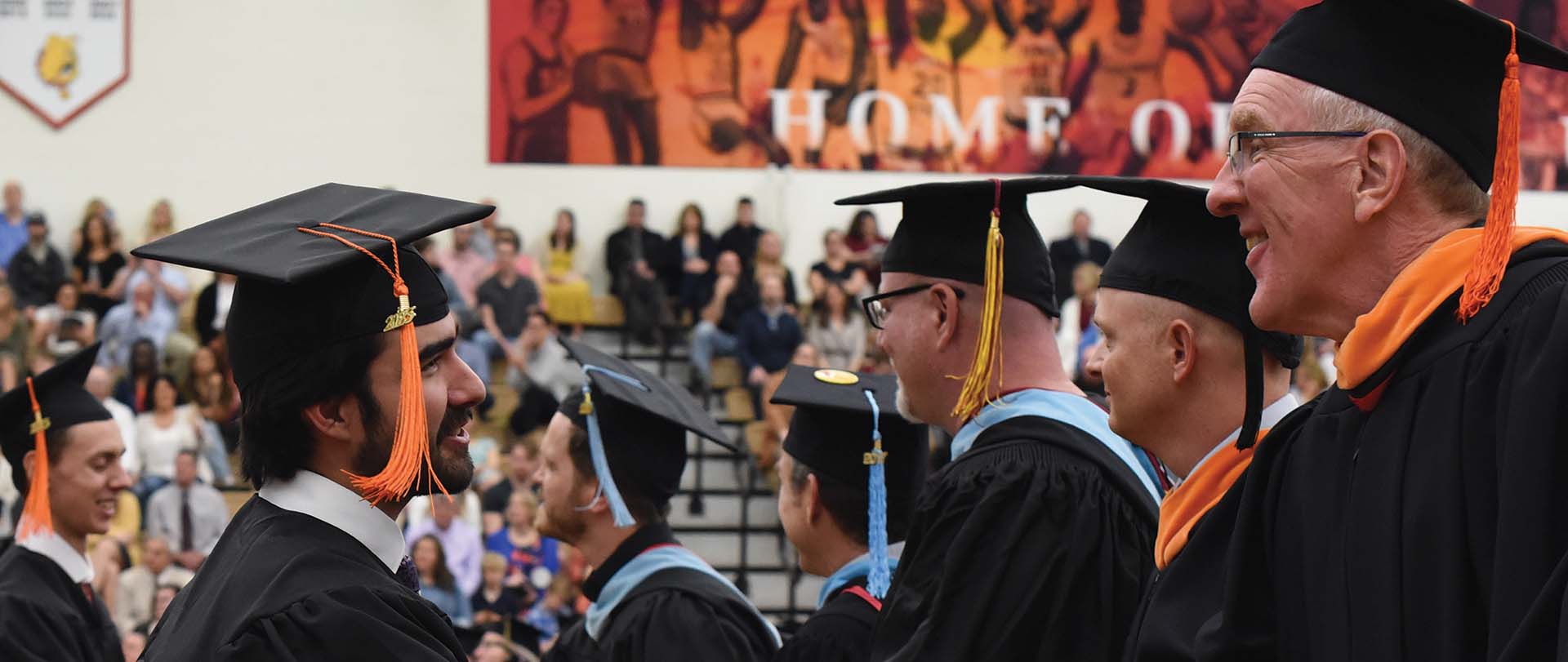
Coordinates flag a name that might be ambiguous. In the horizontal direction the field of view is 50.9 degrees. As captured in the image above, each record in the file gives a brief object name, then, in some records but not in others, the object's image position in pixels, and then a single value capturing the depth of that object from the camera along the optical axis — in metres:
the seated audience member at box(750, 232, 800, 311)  17.42
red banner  19.19
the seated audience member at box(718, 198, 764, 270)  18.12
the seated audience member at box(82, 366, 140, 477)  13.36
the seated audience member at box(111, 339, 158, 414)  14.26
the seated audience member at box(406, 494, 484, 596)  12.35
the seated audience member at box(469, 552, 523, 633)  11.70
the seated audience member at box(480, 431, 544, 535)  12.89
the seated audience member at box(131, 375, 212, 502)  13.38
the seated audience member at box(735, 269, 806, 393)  15.95
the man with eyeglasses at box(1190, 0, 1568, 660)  1.77
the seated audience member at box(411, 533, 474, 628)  11.83
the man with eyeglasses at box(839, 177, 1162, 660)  3.22
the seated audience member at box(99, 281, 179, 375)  15.27
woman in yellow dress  17.58
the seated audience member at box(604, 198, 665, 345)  17.17
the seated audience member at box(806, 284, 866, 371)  16.05
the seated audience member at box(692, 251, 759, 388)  16.55
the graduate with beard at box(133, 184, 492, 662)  2.65
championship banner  17.94
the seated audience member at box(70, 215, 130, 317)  16.02
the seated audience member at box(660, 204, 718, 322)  17.59
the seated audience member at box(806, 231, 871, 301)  16.84
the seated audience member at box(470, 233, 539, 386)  16.16
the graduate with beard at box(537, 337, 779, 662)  4.34
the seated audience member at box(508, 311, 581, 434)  15.54
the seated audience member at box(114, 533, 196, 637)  11.45
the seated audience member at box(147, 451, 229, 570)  12.59
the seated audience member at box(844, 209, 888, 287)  17.95
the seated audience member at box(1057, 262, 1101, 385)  16.41
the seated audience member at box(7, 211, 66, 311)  16.24
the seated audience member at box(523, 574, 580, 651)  11.56
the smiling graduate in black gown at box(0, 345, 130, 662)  5.17
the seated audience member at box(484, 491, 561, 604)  12.06
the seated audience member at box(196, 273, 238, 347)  15.35
